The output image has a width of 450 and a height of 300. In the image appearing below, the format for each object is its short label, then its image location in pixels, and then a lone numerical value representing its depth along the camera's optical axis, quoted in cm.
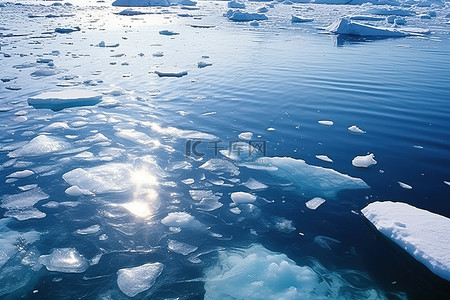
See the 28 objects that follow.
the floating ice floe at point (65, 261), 340
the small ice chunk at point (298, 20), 2744
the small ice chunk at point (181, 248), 368
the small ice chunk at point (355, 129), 663
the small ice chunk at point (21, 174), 507
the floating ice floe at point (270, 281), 309
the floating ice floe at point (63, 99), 812
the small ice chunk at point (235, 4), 4306
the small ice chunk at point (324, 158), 554
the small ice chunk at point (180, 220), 409
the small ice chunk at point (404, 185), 479
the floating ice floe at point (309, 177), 479
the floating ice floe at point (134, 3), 4606
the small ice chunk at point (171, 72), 1110
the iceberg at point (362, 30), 2005
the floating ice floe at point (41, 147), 577
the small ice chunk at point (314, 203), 445
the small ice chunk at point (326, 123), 699
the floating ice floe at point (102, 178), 478
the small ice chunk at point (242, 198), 456
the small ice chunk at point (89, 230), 394
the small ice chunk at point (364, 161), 536
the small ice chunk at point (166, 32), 2122
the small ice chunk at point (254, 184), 488
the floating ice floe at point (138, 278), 318
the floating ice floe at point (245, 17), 3005
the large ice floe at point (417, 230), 327
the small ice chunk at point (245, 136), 637
